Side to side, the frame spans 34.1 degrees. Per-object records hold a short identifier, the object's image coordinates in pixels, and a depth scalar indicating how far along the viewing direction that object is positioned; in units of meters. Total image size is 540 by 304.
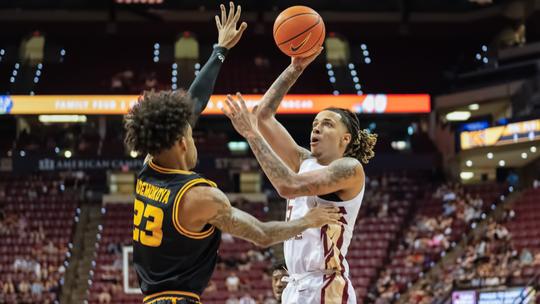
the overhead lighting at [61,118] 26.84
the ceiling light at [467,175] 27.60
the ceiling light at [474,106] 26.64
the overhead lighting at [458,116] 27.81
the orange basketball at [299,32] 6.01
